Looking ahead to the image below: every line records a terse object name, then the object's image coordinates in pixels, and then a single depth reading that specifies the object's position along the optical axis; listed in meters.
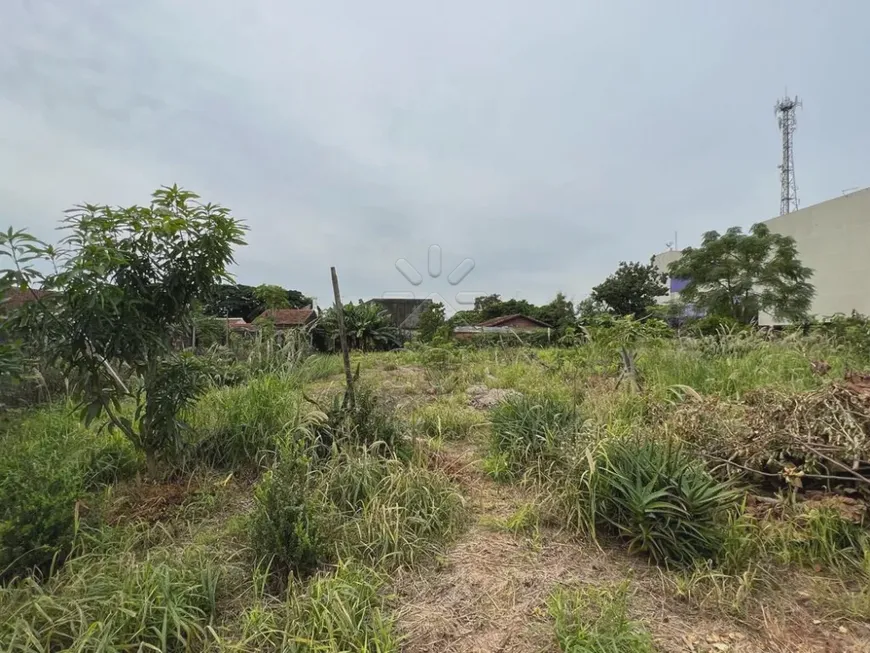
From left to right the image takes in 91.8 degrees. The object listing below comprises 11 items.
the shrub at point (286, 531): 1.73
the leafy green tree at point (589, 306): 25.53
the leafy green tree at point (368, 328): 12.59
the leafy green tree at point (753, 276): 16.19
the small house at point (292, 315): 16.15
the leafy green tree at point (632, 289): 29.58
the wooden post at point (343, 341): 2.98
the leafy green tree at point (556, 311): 26.29
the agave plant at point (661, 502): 1.85
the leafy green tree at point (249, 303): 30.27
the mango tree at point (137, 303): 2.04
